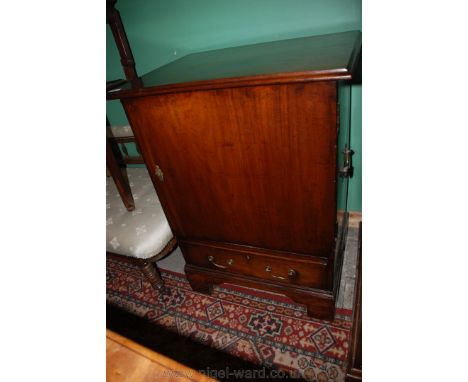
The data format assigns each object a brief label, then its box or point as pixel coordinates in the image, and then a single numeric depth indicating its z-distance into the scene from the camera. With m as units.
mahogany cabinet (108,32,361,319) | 0.75
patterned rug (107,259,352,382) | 1.16
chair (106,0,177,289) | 1.36
